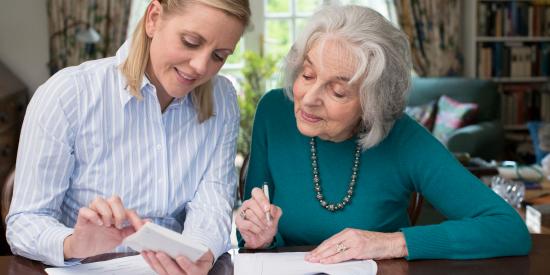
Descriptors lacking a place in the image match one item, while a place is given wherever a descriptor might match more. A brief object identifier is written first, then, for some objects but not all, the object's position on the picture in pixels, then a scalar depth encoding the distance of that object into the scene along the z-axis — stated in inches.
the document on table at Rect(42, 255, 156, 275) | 56.0
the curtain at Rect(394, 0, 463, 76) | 237.3
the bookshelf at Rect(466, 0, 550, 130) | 240.2
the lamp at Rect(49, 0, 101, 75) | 219.3
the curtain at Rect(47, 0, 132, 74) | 219.0
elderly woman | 63.1
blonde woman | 60.7
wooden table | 58.6
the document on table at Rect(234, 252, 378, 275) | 57.4
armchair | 220.4
